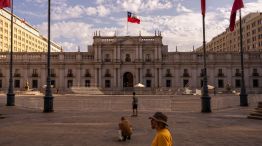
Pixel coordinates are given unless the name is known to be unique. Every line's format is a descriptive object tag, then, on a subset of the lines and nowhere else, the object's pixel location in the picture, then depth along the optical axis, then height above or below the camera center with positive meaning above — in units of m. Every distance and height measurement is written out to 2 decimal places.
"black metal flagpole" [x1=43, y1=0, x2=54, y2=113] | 21.81 -1.09
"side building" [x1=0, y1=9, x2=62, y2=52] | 92.75 +17.56
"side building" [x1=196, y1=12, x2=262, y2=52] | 89.72 +15.78
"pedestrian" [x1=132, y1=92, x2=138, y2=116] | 20.02 -1.30
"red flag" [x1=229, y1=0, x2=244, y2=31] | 22.75 +5.66
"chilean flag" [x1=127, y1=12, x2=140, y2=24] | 62.99 +13.77
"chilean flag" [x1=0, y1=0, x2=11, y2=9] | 23.54 +6.38
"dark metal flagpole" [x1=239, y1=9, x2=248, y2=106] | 26.56 -1.28
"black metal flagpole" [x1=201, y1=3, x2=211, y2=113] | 21.90 -1.17
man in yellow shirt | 4.11 -0.65
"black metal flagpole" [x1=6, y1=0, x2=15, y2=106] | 26.09 -1.15
